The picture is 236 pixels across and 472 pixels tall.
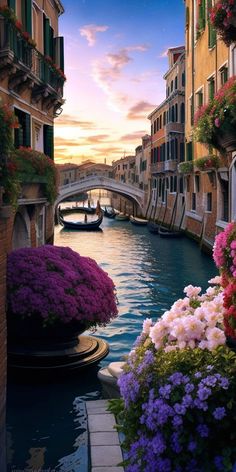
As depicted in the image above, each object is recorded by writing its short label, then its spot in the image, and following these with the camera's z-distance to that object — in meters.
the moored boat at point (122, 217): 43.28
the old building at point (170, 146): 28.67
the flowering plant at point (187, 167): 22.10
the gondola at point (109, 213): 48.03
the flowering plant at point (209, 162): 16.75
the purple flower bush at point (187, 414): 2.88
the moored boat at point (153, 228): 29.44
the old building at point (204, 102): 16.22
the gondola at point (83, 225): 34.34
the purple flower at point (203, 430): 2.85
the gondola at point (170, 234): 25.66
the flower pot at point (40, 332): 6.75
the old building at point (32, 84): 9.08
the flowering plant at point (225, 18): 7.01
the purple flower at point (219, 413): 2.82
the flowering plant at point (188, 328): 3.19
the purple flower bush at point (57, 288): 6.69
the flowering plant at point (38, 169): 8.85
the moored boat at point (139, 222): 35.88
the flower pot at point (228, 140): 7.35
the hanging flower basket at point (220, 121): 7.30
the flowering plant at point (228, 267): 3.23
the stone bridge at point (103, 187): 38.84
